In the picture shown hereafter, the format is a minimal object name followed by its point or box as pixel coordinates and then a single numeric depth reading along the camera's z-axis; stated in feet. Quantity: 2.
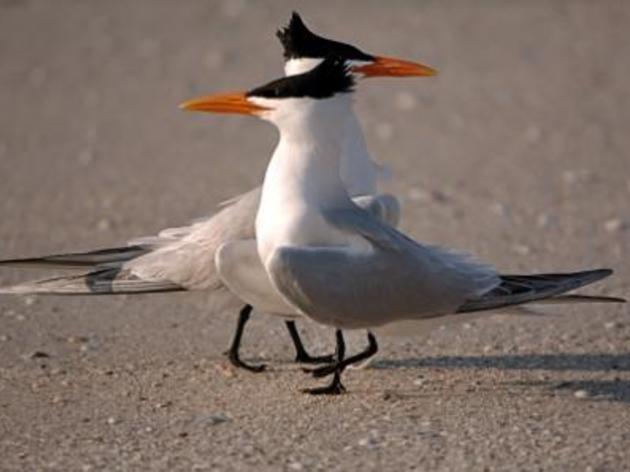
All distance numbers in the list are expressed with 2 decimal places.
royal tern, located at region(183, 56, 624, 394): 33.68
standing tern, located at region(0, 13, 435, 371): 36.91
